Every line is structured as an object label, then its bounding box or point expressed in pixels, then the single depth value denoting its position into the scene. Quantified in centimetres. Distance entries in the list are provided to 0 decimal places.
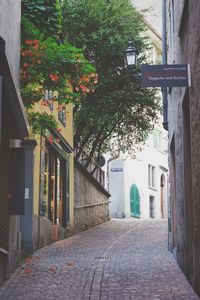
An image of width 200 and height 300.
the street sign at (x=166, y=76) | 871
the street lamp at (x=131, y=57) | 1404
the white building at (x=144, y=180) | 3931
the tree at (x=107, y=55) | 2325
